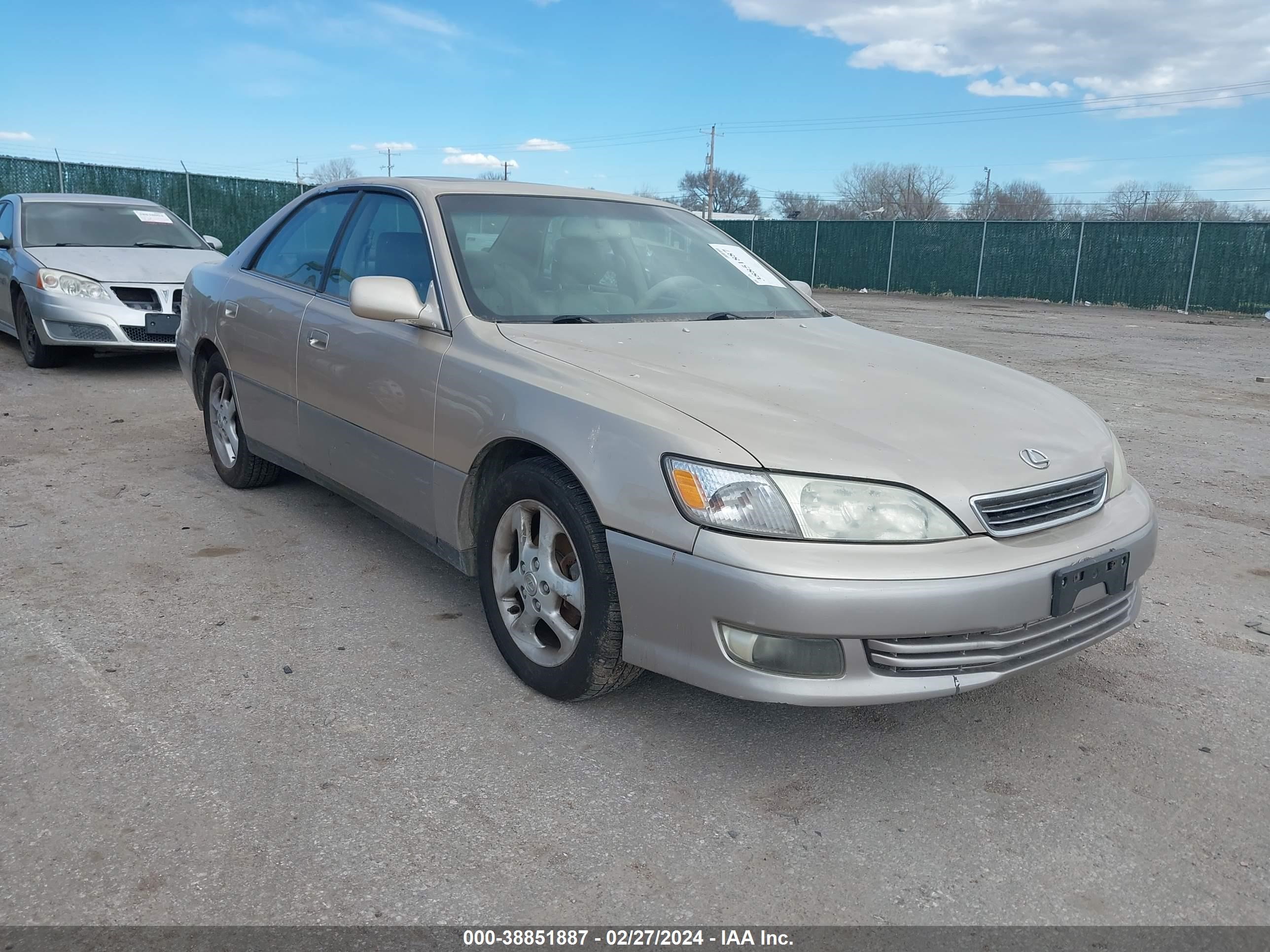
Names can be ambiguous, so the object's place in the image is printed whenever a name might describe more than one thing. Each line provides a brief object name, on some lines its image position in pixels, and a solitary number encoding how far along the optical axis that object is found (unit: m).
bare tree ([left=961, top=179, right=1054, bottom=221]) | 61.62
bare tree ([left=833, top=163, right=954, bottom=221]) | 67.69
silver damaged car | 8.29
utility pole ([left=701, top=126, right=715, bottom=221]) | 57.06
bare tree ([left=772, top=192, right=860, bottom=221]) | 70.81
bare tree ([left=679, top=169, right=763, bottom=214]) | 83.62
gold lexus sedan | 2.43
